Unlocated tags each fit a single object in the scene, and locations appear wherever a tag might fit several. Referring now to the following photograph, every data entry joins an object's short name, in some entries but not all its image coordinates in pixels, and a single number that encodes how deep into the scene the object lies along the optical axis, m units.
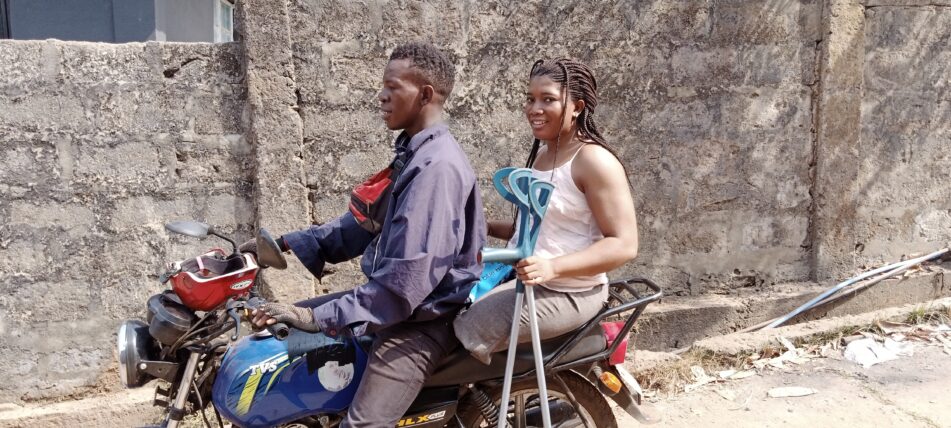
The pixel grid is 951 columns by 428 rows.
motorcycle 2.15
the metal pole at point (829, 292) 4.50
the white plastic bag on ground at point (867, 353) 4.14
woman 2.25
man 2.12
